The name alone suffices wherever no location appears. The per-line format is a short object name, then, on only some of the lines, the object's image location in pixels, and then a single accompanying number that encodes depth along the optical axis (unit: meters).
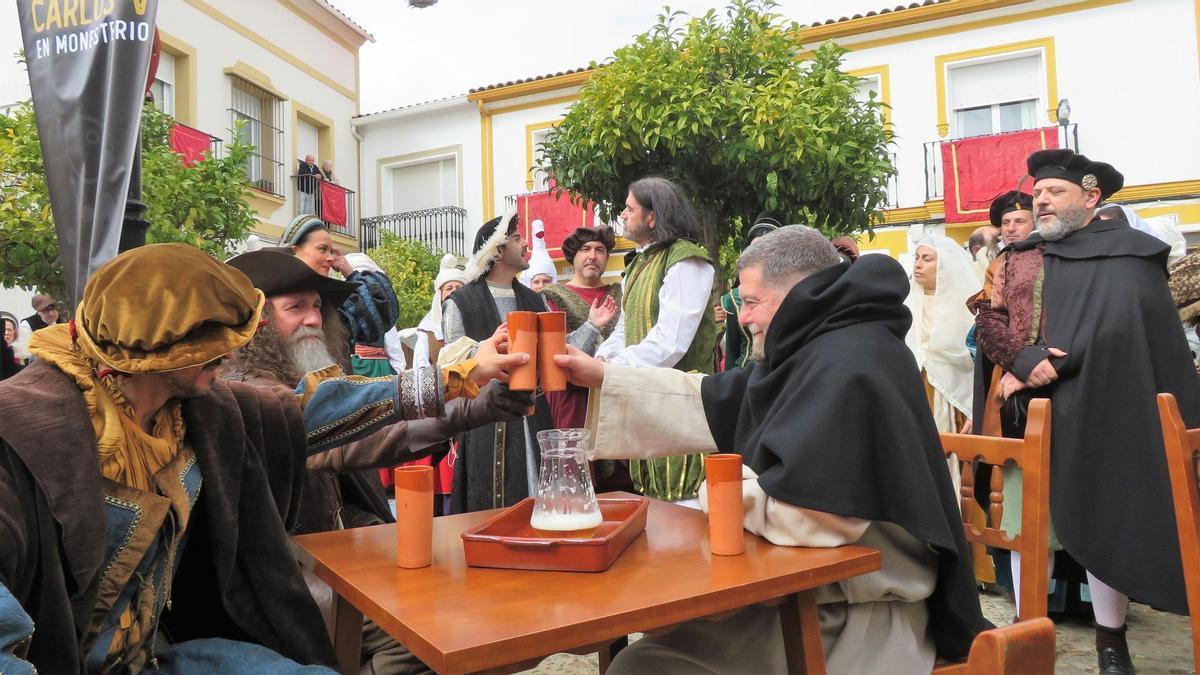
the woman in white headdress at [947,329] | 4.74
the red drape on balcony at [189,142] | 12.71
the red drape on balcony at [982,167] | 13.54
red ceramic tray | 1.57
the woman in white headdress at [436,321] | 6.19
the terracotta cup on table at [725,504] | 1.66
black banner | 2.18
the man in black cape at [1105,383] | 2.93
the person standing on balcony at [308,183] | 16.77
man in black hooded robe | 1.72
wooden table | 1.24
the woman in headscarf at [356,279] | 3.86
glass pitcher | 1.72
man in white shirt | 3.65
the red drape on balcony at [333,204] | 17.38
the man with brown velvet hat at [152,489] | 1.34
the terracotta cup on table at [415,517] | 1.67
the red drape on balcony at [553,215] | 17.17
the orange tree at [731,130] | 5.90
